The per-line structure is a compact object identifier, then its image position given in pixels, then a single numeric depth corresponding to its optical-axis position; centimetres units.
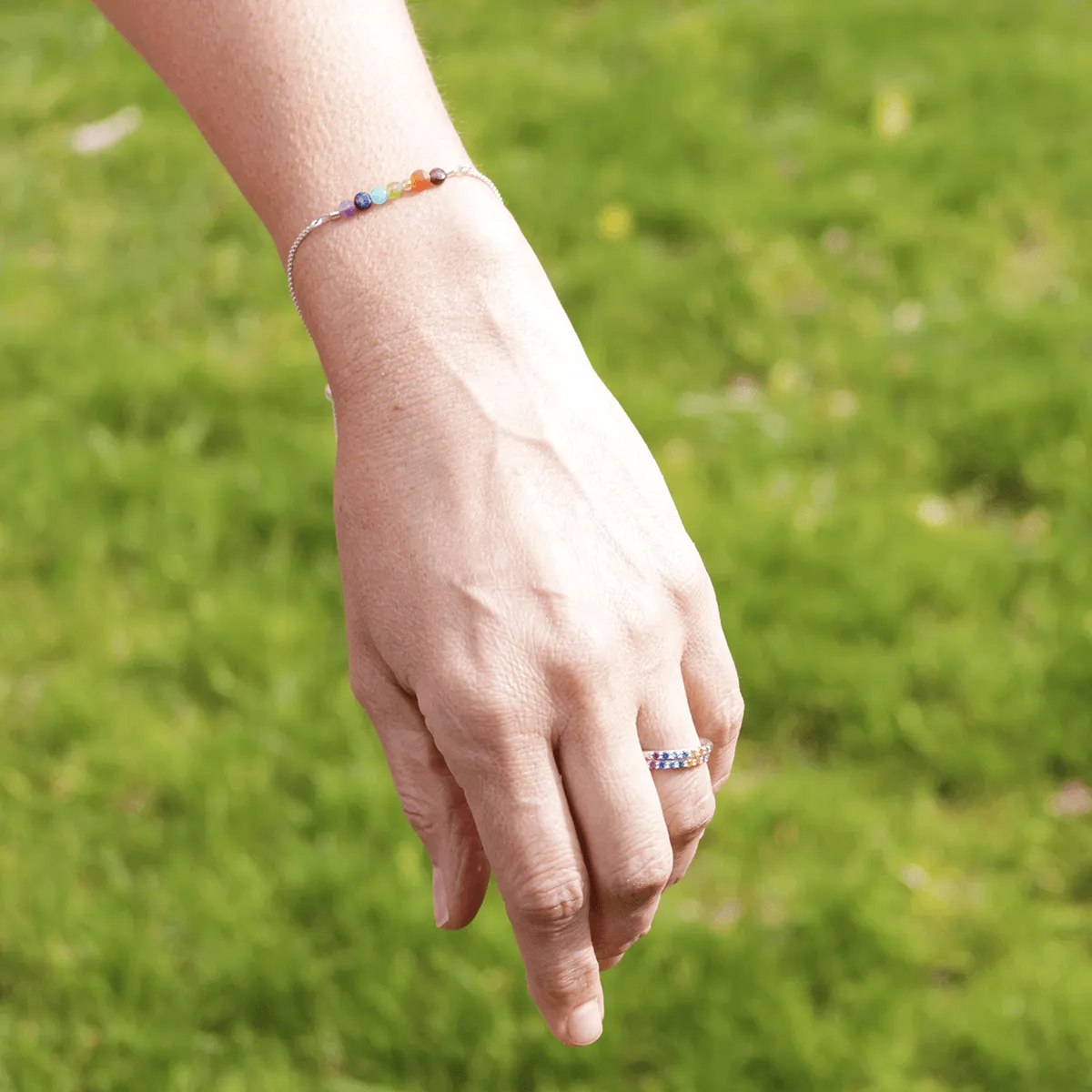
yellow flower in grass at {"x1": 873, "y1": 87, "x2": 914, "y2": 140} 407
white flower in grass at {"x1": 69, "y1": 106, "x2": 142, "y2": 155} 436
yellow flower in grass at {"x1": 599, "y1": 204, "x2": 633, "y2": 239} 381
